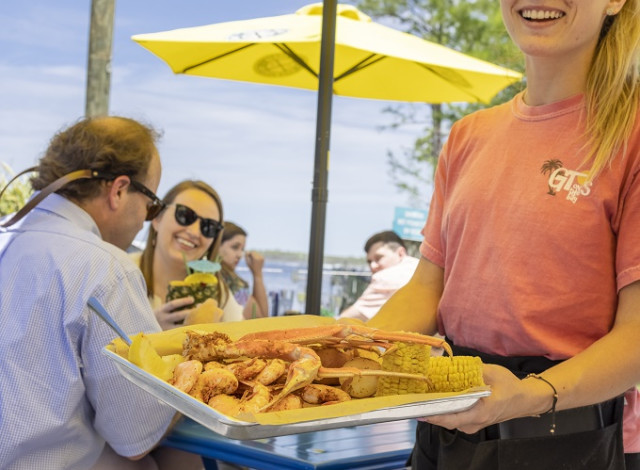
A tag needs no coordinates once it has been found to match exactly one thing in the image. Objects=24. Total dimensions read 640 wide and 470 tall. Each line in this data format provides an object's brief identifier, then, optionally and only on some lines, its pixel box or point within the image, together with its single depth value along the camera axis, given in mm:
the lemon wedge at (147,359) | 1239
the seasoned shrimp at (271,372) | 1222
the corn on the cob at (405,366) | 1224
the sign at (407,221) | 8891
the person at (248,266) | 5834
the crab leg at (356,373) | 1213
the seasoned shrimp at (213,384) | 1160
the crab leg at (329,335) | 1328
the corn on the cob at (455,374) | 1199
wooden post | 6688
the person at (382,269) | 6746
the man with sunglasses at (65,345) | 2338
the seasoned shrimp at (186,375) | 1182
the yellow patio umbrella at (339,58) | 6098
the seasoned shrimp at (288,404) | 1153
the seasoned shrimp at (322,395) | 1189
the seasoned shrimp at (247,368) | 1243
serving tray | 1023
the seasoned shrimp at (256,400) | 1100
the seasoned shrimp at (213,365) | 1250
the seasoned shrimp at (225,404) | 1107
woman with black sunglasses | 4246
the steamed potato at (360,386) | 1241
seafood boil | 1178
